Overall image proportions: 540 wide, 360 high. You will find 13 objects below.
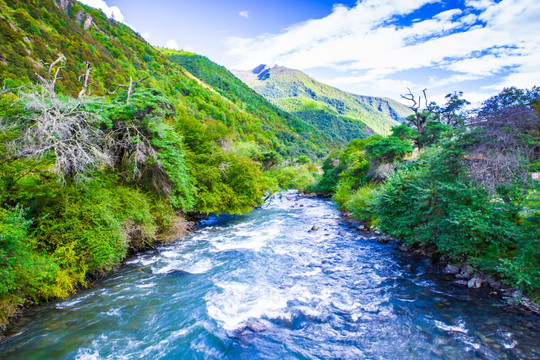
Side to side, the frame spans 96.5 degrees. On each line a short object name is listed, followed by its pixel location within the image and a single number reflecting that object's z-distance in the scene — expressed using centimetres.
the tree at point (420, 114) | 3438
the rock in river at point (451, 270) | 1172
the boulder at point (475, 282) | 1034
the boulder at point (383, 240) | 1755
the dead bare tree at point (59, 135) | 846
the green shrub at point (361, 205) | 2085
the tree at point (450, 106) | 4153
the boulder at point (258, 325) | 793
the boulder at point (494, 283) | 1003
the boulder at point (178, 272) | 1198
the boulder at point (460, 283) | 1066
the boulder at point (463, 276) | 1105
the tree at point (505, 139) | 882
